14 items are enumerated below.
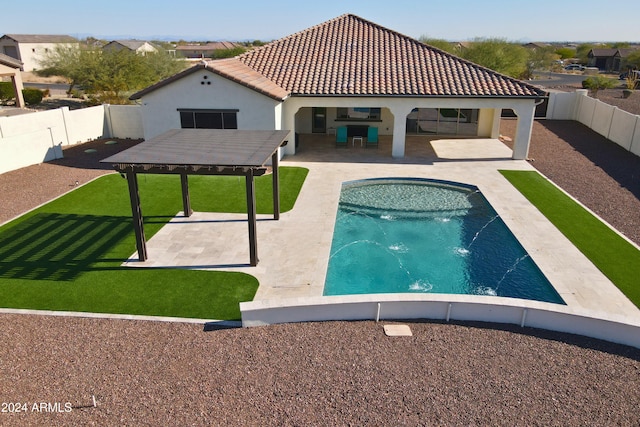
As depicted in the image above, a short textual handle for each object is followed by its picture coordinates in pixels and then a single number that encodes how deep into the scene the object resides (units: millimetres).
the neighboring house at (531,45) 108300
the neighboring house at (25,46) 73250
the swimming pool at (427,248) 12180
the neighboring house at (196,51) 118700
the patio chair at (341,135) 25656
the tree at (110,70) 38219
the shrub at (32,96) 40312
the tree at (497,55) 52438
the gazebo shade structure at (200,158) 11414
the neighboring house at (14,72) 35844
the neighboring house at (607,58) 93438
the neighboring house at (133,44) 75938
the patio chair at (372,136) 25917
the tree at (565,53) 123500
